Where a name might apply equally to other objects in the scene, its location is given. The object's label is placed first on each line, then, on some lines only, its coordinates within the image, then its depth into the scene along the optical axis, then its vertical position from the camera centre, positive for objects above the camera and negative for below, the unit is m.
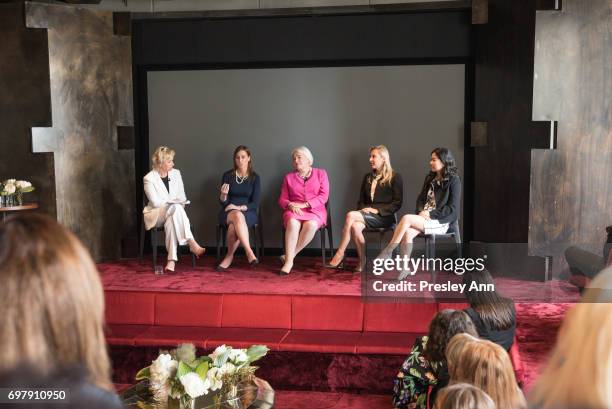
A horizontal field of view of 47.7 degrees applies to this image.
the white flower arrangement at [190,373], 3.12 -1.04
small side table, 5.55 -0.48
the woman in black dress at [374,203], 5.87 -0.48
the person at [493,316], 3.26 -0.81
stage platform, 4.48 -1.24
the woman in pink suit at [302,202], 5.95 -0.48
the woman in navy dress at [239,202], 6.07 -0.49
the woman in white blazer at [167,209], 6.02 -0.53
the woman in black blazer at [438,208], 5.42 -0.48
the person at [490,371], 2.21 -0.74
